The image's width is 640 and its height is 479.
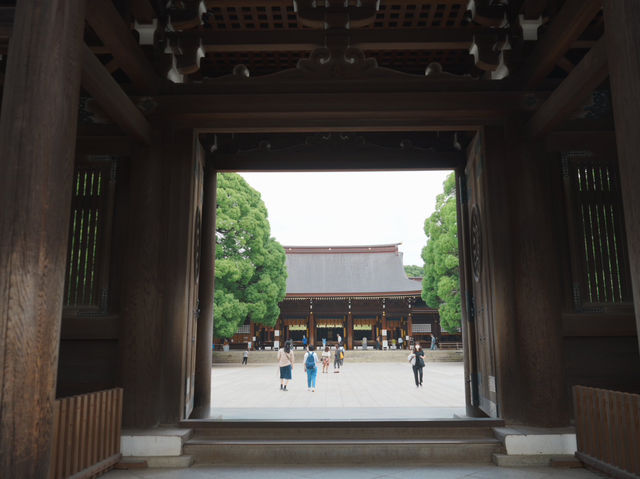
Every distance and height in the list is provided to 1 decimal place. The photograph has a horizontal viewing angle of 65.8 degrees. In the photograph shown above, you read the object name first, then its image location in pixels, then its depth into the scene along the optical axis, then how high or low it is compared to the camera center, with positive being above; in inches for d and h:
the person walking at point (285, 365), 435.2 -34.1
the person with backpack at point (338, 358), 724.0 -47.1
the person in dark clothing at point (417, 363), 473.2 -36.1
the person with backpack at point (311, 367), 429.4 -35.4
